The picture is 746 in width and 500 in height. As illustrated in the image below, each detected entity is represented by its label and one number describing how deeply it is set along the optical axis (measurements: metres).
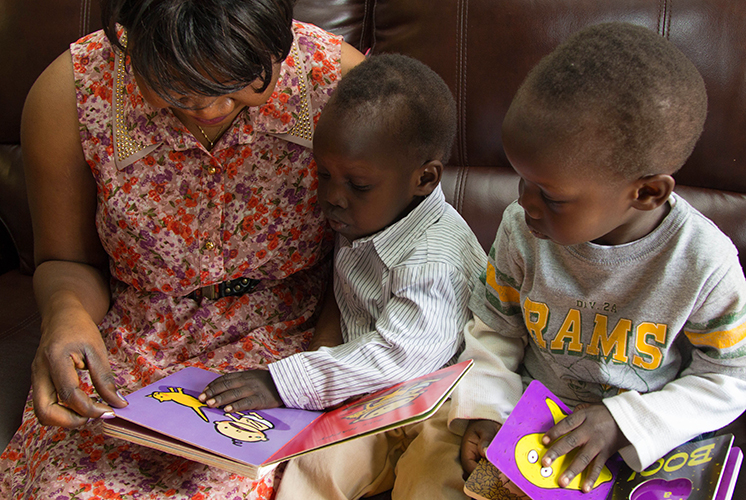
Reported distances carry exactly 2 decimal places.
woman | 0.95
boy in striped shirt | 1.12
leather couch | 1.32
